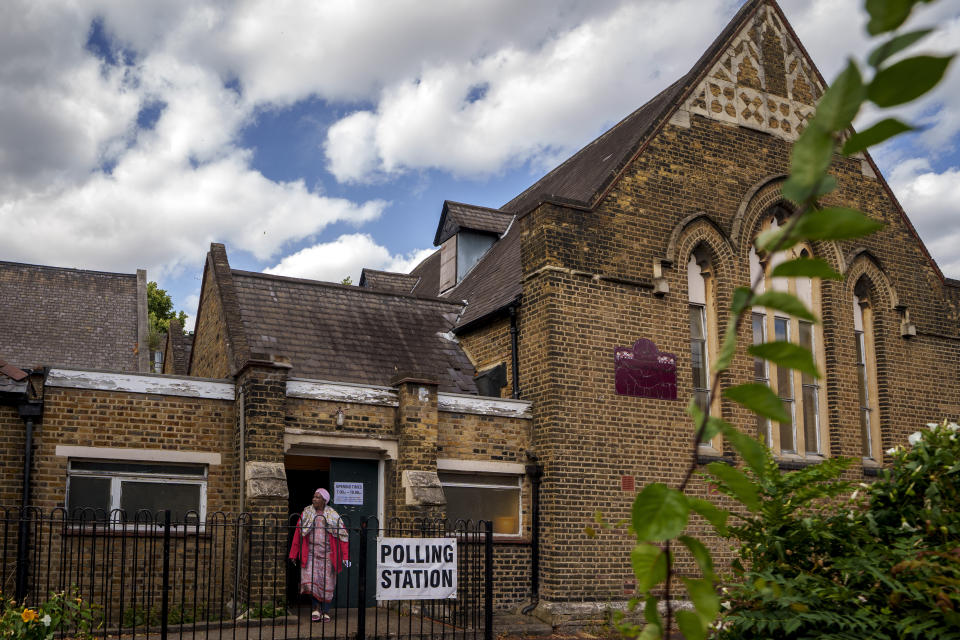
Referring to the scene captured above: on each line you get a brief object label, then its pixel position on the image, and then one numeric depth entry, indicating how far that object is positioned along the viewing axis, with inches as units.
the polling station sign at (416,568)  404.8
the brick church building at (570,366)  516.1
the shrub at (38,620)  295.0
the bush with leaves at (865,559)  136.3
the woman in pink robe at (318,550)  476.8
